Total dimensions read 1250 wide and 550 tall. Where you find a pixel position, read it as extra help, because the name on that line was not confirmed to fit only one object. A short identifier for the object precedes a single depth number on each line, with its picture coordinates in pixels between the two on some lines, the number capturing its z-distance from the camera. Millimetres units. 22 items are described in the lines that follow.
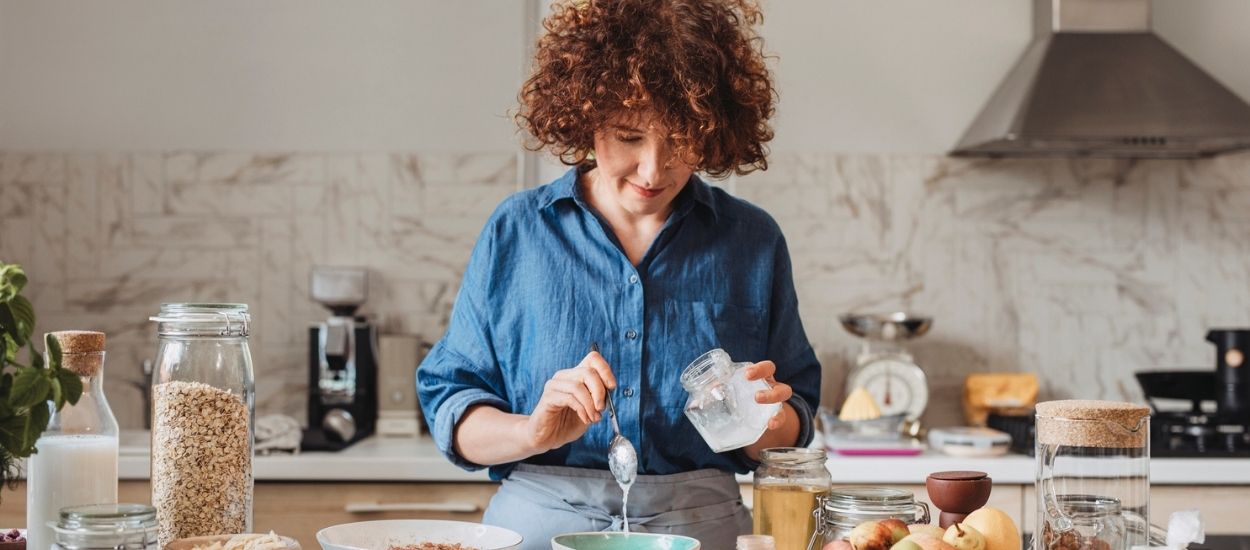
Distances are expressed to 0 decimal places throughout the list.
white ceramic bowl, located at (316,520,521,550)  1337
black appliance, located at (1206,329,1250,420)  3074
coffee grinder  3188
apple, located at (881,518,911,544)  1209
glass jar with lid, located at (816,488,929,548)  1277
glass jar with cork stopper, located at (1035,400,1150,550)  1258
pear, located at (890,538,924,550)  1149
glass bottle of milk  1207
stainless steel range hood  3061
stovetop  2883
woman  1622
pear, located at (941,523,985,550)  1228
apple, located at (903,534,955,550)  1158
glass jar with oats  1270
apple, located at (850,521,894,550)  1194
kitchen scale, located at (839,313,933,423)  3172
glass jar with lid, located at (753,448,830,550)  1376
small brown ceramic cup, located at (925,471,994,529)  1331
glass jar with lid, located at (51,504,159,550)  1064
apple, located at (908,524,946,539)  1205
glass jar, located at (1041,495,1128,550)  1278
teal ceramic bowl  1257
